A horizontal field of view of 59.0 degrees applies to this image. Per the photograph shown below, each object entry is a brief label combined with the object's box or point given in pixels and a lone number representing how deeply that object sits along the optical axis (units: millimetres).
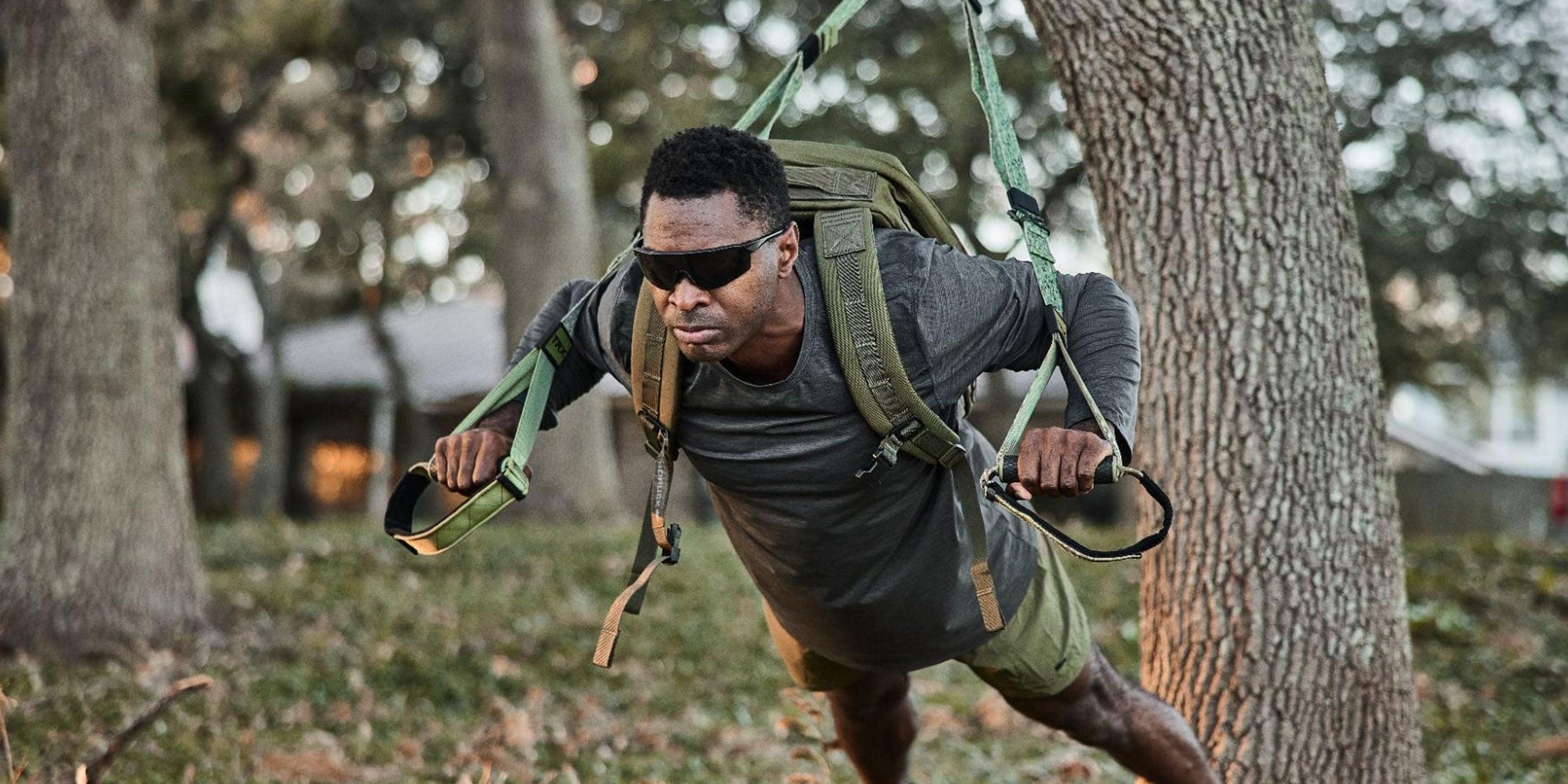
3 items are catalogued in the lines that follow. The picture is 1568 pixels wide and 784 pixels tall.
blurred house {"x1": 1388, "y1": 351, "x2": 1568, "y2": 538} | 17844
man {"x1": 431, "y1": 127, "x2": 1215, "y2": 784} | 2752
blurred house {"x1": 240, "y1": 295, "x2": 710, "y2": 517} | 25953
